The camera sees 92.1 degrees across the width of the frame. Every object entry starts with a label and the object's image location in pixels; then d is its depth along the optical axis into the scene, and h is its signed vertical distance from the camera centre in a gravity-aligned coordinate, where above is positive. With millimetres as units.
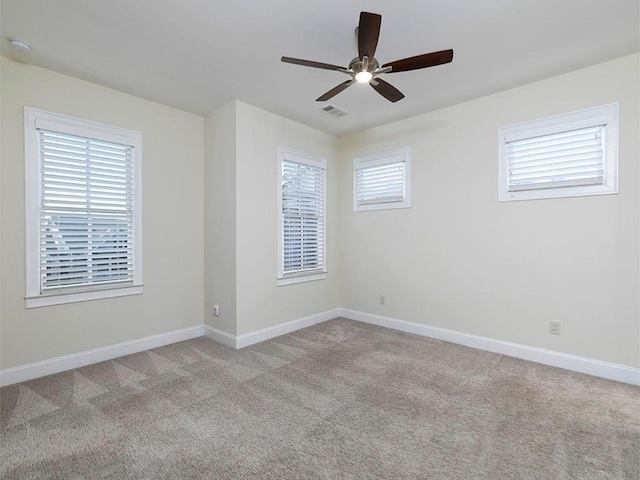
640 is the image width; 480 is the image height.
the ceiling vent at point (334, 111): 3674 +1558
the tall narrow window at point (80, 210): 2773 +271
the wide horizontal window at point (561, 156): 2766 +785
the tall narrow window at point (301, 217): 4098 +289
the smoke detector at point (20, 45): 2381 +1513
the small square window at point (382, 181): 4129 +802
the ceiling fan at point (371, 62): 1860 +1204
